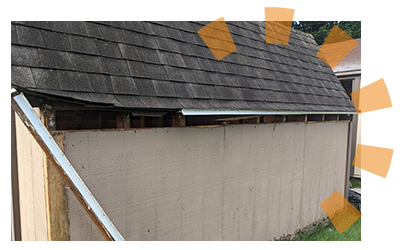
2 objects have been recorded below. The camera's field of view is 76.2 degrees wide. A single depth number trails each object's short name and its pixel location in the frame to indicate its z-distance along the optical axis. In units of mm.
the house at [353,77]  9711
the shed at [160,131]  2551
